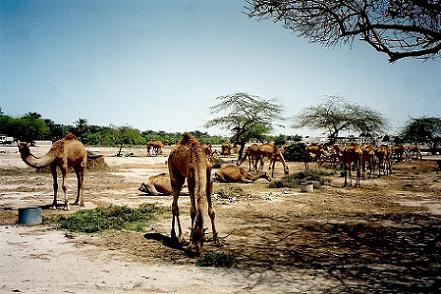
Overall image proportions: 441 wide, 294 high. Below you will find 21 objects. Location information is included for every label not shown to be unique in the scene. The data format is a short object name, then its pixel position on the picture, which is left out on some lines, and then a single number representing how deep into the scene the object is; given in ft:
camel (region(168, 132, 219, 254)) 22.25
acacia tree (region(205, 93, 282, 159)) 112.68
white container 54.85
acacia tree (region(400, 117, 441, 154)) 199.41
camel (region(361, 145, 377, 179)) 74.33
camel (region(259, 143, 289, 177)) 82.28
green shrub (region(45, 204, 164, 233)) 29.27
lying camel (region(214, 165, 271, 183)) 63.98
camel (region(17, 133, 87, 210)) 34.24
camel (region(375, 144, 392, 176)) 86.32
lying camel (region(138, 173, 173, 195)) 48.11
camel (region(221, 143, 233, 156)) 159.81
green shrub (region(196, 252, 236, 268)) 21.35
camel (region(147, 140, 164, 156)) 157.79
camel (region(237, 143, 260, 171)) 84.02
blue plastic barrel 29.89
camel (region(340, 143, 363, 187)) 65.21
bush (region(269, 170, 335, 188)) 59.52
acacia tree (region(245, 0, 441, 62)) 26.35
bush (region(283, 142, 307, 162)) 140.15
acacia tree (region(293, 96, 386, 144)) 144.25
